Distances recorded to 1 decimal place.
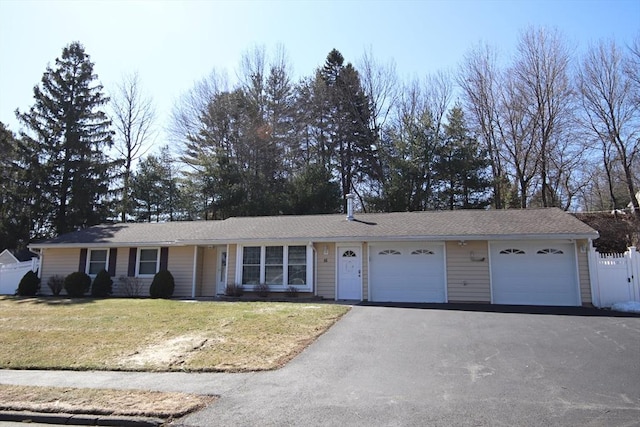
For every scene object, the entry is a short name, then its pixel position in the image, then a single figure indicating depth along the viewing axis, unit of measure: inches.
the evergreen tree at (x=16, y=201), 1167.0
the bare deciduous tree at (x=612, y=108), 946.7
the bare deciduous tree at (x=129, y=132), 1347.2
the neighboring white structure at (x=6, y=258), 955.3
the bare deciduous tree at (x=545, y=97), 997.2
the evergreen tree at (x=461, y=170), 1105.4
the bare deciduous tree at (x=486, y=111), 1119.6
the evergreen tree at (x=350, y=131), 1257.4
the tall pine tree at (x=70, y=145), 1206.3
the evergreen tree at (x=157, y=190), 1294.3
